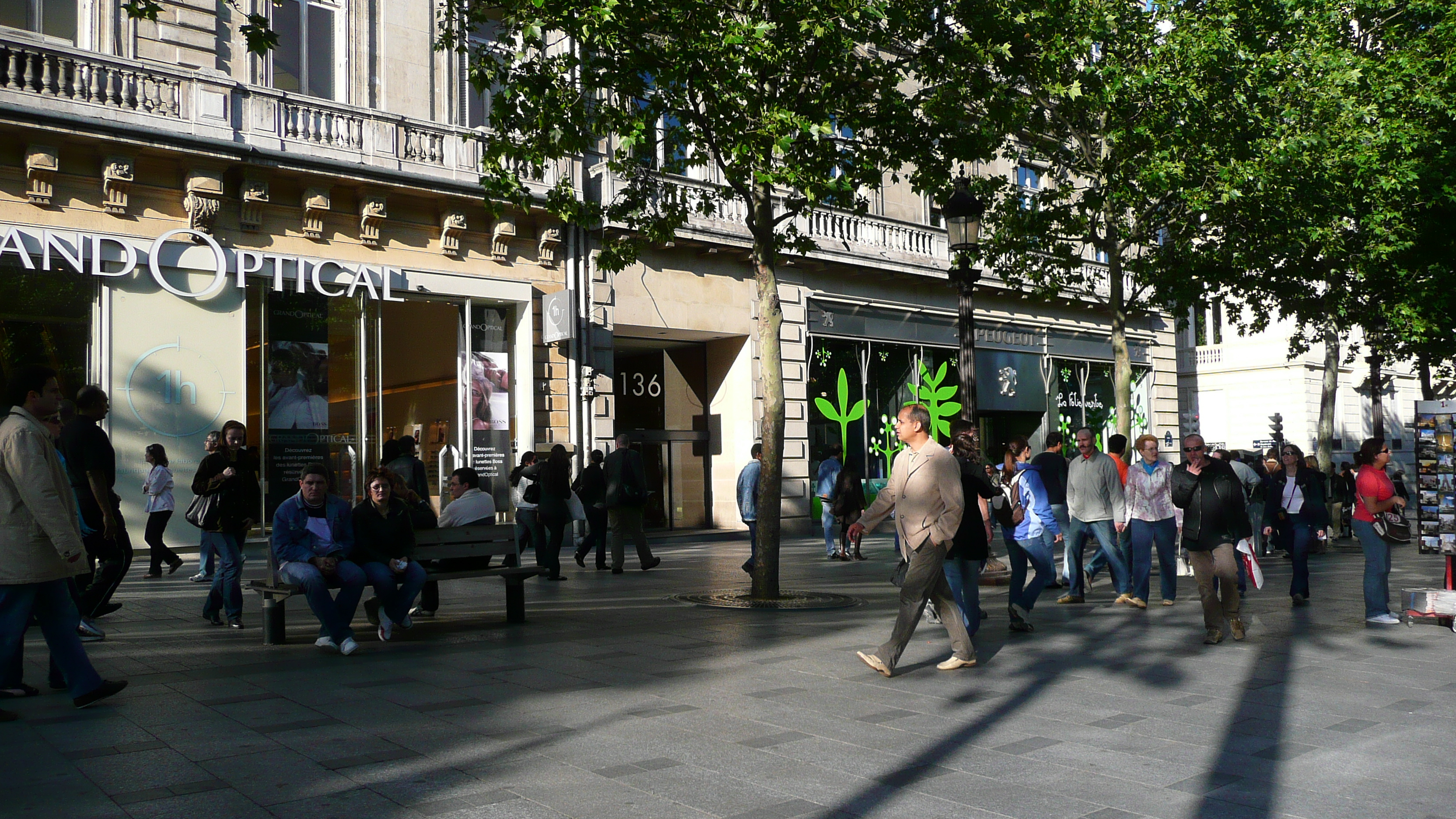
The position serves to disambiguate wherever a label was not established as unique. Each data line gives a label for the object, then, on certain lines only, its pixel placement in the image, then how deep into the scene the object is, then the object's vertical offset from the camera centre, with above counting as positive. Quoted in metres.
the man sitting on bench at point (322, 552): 7.95 -0.57
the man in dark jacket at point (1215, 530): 8.61 -0.59
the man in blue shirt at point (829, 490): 16.92 -0.47
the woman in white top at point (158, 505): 13.69 -0.39
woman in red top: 9.35 -0.74
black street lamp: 13.39 +2.34
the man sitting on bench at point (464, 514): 10.04 -0.42
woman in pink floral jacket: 10.67 -0.64
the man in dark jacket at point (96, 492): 8.36 -0.13
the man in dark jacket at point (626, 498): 14.30 -0.44
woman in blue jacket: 9.32 -0.78
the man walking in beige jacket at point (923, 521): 7.22 -0.40
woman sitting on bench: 8.45 -0.60
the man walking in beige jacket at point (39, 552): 6.05 -0.40
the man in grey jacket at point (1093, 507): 11.07 -0.52
